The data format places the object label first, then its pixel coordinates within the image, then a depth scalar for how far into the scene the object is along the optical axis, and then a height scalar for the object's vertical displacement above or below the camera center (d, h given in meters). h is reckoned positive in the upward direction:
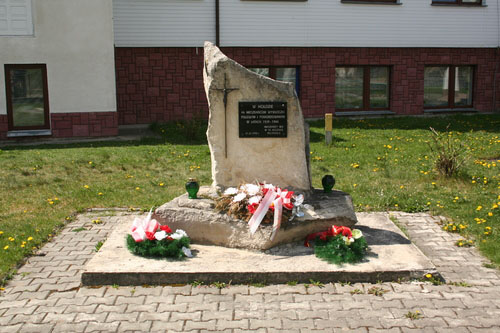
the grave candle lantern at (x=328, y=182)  6.57 -1.05
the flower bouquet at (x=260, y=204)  5.75 -1.16
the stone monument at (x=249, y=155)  5.98 -0.70
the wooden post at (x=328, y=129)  12.36 -0.82
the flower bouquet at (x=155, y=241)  5.64 -1.49
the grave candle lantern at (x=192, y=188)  6.28 -1.05
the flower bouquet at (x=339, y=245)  5.51 -1.52
